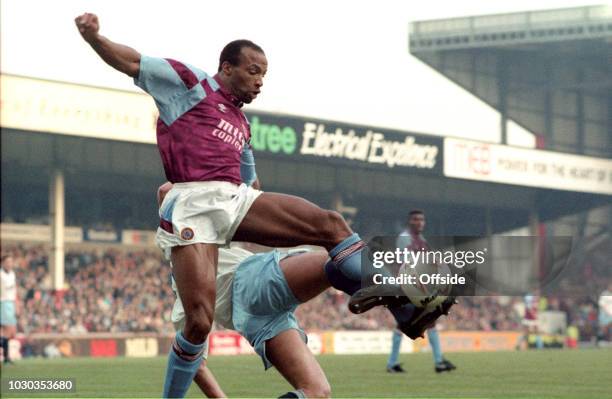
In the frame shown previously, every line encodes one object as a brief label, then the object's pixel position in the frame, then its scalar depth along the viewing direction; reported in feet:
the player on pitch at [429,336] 53.36
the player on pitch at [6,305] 64.69
